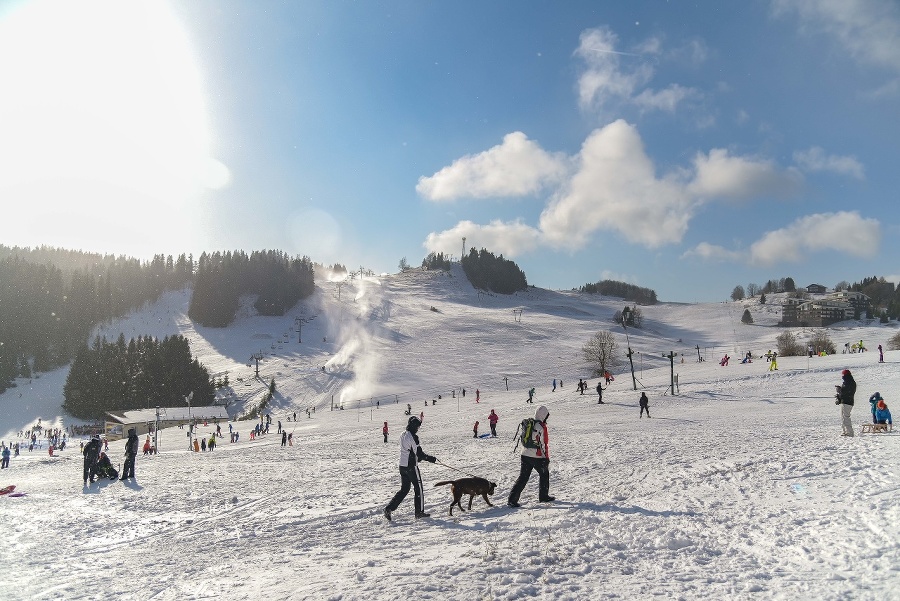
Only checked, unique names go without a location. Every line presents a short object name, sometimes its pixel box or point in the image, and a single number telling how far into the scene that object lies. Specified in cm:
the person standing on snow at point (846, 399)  1299
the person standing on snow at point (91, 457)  1532
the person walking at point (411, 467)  874
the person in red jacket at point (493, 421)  2500
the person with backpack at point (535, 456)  859
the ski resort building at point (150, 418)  5703
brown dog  875
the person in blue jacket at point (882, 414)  1427
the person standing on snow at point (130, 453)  1581
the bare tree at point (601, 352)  7262
